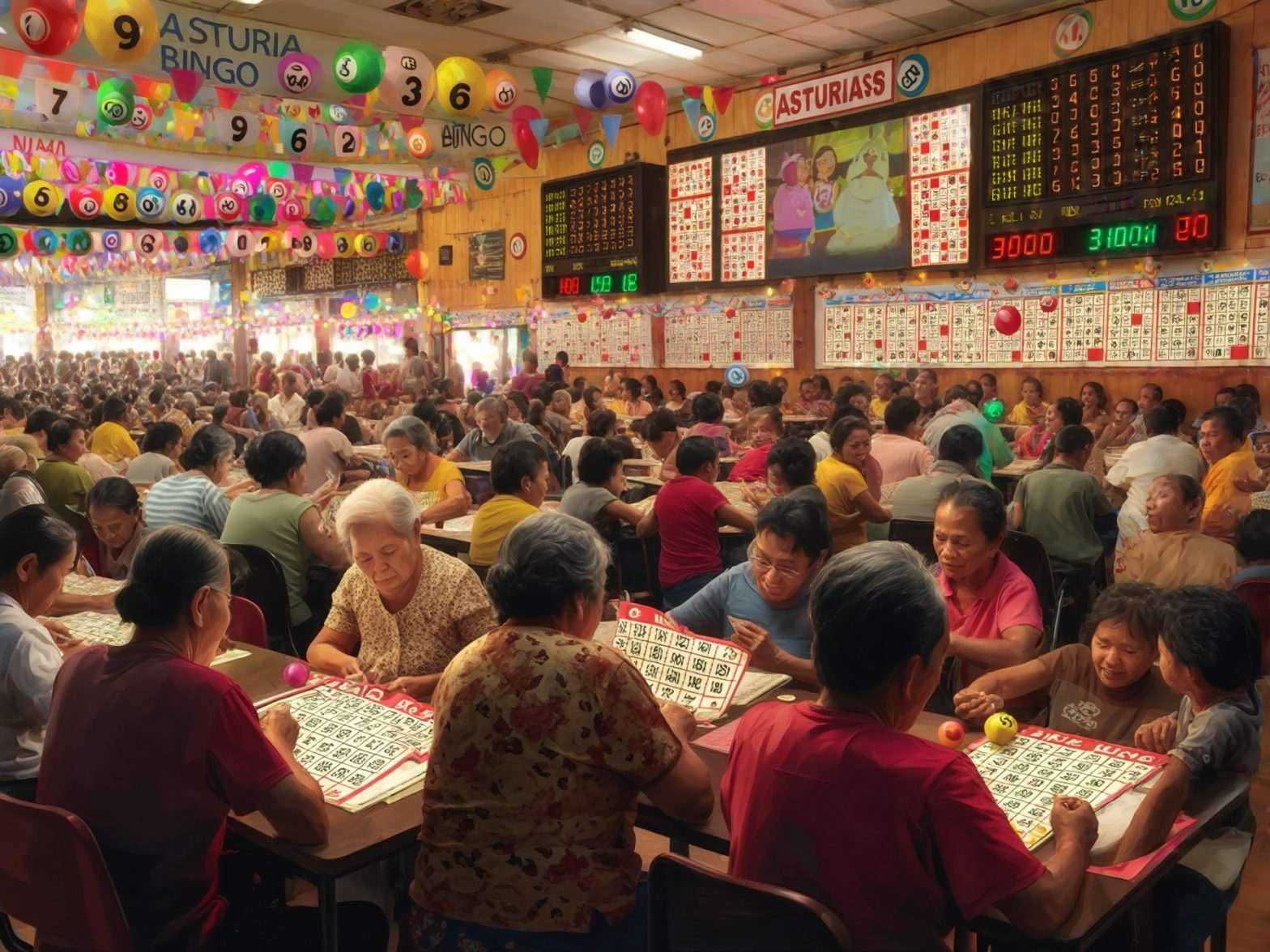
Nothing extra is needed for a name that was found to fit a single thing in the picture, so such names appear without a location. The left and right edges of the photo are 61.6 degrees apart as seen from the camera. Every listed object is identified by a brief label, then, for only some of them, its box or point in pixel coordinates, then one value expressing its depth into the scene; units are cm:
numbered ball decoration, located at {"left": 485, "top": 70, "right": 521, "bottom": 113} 783
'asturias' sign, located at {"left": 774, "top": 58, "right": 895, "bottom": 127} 995
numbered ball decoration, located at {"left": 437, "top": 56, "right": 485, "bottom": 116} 735
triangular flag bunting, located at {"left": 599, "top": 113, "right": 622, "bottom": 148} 989
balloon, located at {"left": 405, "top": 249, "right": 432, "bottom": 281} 1516
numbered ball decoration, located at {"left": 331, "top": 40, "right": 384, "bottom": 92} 702
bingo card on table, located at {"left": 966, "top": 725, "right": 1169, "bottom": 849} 203
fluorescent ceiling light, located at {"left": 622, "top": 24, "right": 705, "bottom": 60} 968
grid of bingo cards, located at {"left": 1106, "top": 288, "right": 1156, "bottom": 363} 844
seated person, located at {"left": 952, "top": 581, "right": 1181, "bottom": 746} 250
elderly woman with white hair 293
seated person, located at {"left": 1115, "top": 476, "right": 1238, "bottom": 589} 371
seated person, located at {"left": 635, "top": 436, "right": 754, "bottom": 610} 482
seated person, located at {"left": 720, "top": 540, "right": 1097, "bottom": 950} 154
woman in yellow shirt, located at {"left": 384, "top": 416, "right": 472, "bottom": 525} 561
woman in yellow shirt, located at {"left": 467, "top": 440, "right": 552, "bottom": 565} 435
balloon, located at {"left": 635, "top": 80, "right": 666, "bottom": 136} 876
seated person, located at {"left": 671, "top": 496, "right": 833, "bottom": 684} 301
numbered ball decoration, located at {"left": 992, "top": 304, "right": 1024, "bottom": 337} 923
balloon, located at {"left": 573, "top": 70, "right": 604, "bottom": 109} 820
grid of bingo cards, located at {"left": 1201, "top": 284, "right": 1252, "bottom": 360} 789
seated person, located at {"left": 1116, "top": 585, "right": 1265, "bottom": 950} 212
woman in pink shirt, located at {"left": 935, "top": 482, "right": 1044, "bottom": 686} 292
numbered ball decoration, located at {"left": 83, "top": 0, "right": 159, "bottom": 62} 602
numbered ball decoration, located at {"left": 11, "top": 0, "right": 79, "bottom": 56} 559
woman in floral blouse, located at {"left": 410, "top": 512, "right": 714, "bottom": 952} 181
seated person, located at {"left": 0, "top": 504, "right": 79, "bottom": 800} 248
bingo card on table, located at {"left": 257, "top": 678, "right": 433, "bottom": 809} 226
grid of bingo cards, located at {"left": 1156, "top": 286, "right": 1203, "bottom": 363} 817
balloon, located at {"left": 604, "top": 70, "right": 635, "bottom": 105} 808
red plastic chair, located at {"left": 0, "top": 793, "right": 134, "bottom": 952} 176
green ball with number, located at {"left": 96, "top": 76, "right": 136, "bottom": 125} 840
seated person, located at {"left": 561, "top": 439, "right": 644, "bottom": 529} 515
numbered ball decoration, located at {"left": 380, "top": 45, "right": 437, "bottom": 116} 734
